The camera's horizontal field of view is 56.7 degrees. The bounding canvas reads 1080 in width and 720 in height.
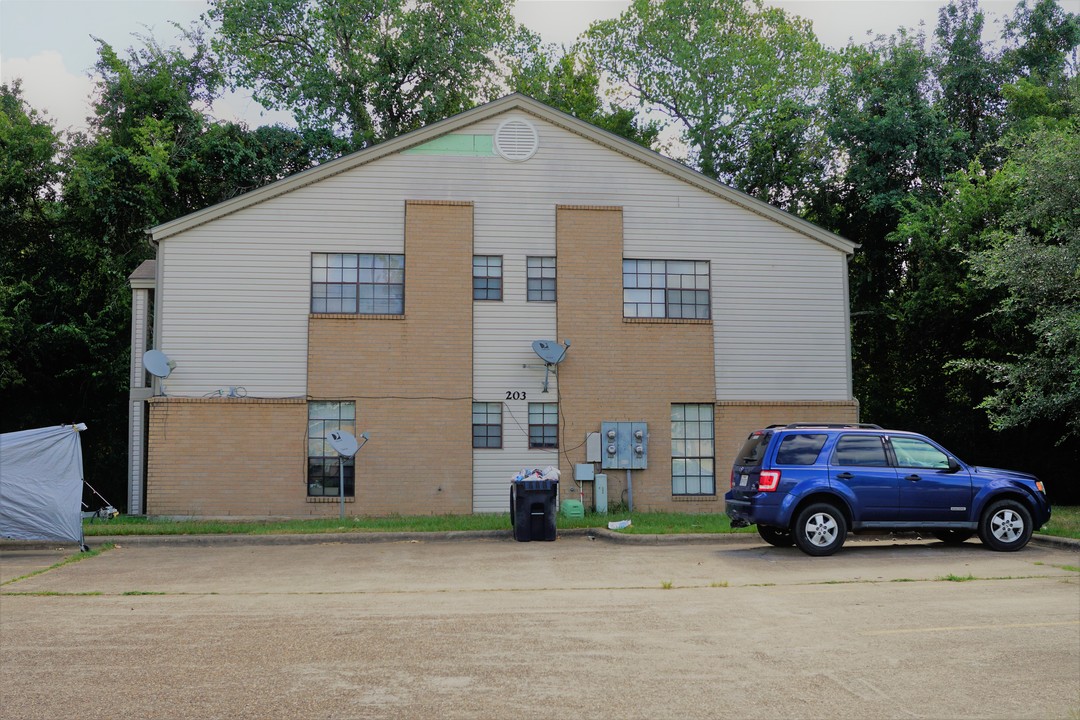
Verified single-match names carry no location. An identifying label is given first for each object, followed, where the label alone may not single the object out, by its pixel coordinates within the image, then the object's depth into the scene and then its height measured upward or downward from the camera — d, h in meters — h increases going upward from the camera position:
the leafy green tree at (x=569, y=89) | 40.91 +14.24
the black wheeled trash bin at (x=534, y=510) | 16.38 -1.37
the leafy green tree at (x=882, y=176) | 31.97 +8.33
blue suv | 13.85 -0.87
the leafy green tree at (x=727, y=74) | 38.72 +14.98
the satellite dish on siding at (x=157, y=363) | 20.28 +1.22
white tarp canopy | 15.04 -0.94
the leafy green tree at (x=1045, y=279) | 20.03 +3.11
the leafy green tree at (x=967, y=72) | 34.56 +12.32
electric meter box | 21.83 -0.44
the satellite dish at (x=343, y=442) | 19.86 -0.34
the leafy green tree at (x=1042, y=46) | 33.69 +13.25
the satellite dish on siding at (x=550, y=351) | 21.53 +1.62
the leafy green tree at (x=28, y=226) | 28.77 +6.07
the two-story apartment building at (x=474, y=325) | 21.19 +2.22
